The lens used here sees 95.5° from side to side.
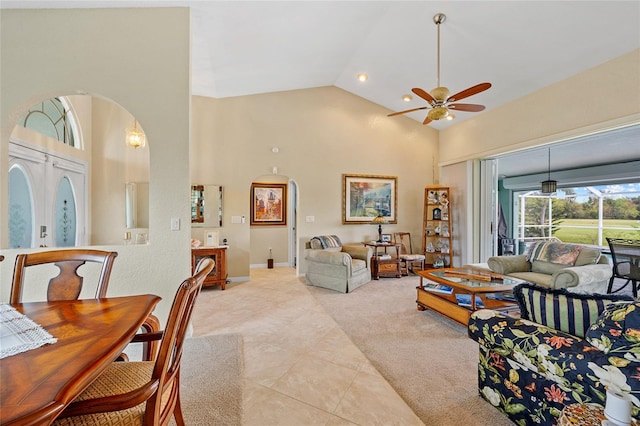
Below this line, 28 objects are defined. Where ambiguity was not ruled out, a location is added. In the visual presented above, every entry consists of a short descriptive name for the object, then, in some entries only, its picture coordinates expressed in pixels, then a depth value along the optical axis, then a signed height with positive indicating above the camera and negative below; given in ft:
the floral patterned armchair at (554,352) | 4.05 -2.28
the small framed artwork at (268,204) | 22.13 +0.65
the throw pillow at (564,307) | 4.94 -1.72
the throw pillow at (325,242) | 17.30 -1.77
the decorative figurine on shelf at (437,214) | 19.97 -0.11
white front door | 10.46 +0.56
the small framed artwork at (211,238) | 16.40 -1.45
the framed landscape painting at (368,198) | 19.63 +1.00
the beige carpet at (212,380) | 5.99 -4.18
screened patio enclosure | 22.58 -0.13
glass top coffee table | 10.08 -3.16
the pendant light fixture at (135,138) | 13.94 +3.62
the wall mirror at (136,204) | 15.24 +0.44
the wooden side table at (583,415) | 3.60 -2.62
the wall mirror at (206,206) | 16.92 +0.38
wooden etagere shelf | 19.74 -1.19
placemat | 3.44 -1.61
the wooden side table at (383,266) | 18.08 -3.33
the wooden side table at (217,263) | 15.74 -2.74
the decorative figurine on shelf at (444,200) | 19.74 +0.84
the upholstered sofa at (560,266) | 10.88 -2.34
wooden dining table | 2.45 -1.63
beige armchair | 15.29 -2.86
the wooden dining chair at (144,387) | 3.24 -2.31
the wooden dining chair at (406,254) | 18.71 -2.83
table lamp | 19.33 -0.59
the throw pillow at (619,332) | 3.94 -1.70
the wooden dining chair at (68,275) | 5.71 -1.27
